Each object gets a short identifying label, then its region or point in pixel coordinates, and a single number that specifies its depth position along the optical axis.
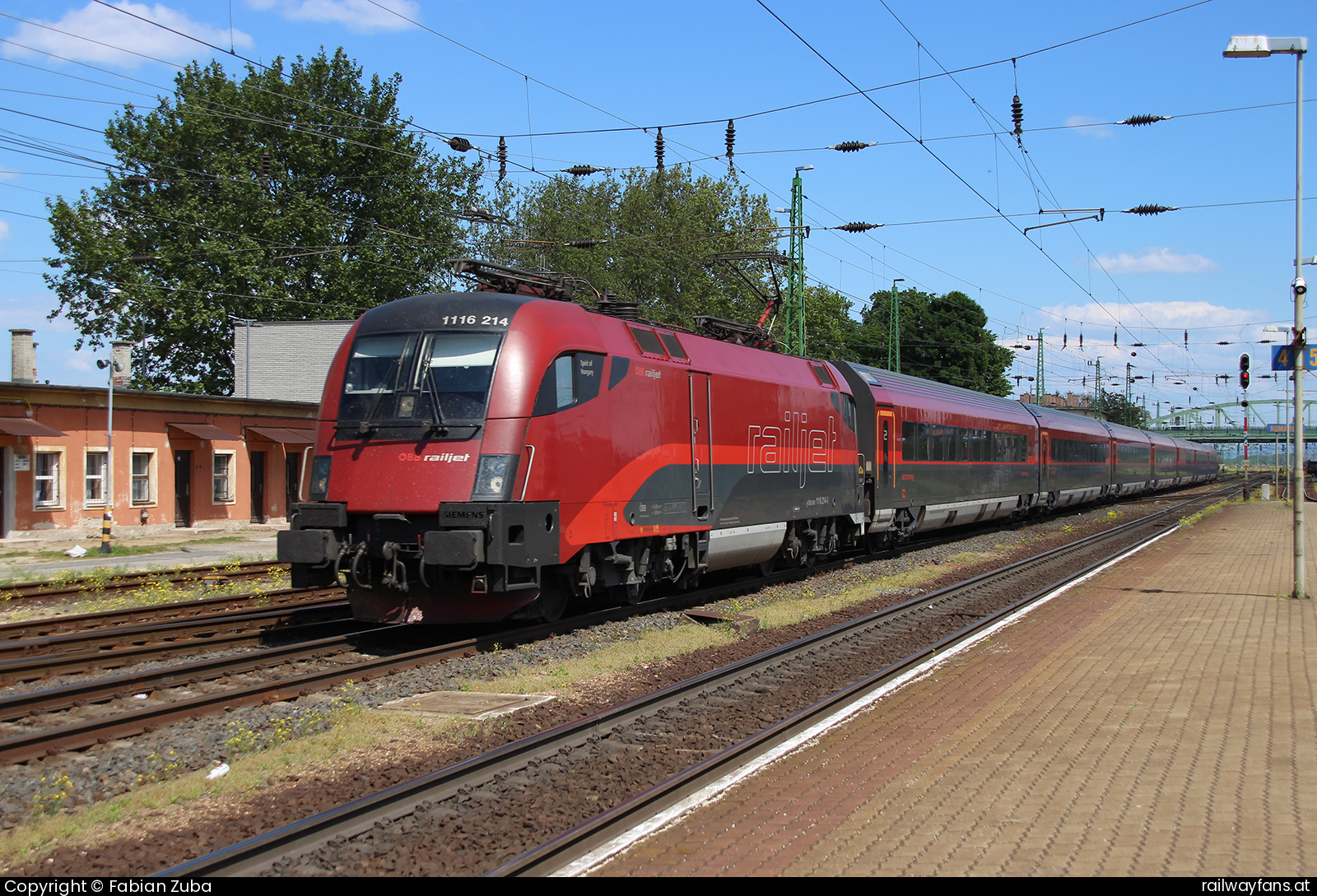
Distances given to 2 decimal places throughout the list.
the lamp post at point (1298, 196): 13.31
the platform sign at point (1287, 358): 14.51
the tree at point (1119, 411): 92.38
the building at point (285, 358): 36.62
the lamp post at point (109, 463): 22.80
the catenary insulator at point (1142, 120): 19.12
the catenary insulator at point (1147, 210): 23.27
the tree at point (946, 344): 73.69
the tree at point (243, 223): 43.72
